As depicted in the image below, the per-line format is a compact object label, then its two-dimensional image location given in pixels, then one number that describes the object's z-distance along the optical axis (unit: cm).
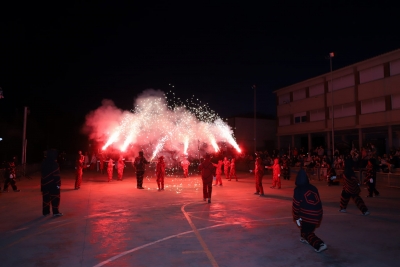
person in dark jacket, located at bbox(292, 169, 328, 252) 663
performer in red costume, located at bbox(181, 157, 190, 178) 2694
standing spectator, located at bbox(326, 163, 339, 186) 1784
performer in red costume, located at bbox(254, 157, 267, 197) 1515
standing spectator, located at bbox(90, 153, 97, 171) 3181
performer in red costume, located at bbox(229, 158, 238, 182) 2414
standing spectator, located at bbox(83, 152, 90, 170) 3216
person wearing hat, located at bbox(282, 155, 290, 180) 2505
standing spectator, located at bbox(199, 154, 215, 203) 1343
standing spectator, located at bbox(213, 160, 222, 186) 2074
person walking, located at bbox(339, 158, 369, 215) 1060
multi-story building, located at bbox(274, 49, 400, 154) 2994
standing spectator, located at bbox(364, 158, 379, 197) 1423
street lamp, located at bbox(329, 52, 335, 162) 2881
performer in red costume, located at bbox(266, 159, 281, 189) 1830
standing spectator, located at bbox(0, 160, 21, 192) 1623
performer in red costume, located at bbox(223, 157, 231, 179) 2444
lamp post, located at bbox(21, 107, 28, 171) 2590
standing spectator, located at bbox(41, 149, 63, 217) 1058
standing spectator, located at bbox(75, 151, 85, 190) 1800
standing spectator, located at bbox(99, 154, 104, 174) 2905
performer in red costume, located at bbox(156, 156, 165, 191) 1791
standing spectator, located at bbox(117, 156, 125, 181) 2336
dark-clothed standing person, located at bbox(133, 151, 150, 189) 1834
